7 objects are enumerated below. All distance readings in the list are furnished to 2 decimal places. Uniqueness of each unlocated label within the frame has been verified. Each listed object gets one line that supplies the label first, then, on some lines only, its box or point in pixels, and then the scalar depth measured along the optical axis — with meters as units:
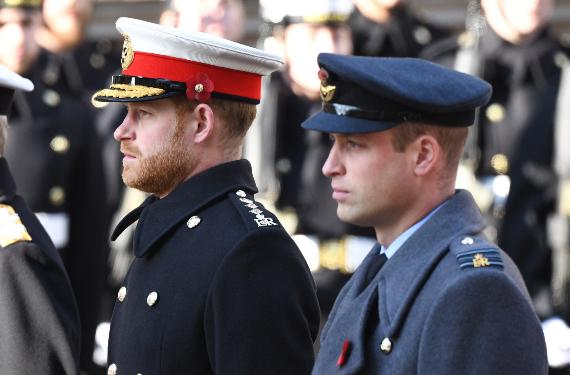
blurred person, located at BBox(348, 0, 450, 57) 19.64
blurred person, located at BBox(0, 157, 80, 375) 9.34
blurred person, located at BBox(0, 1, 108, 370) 16.03
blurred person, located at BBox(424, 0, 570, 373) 17.12
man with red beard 8.30
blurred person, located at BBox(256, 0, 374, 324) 17.89
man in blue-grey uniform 6.99
